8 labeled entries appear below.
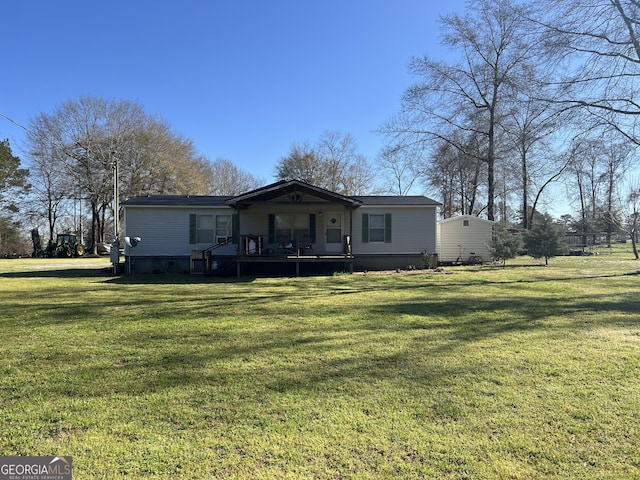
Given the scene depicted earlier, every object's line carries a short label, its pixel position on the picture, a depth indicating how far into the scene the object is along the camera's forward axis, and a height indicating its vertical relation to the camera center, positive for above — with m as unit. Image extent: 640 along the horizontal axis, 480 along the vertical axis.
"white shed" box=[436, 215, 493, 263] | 18.92 +0.53
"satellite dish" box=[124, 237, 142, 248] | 13.88 +0.52
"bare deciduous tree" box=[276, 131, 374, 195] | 36.06 +7.89
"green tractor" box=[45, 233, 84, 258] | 28.42 +0.60
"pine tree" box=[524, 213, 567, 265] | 18.16 +0.45
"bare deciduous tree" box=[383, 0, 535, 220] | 23.28 +10.76
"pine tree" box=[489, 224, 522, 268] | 17.52 +0.22
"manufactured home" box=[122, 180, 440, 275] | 14.20 +0.85
